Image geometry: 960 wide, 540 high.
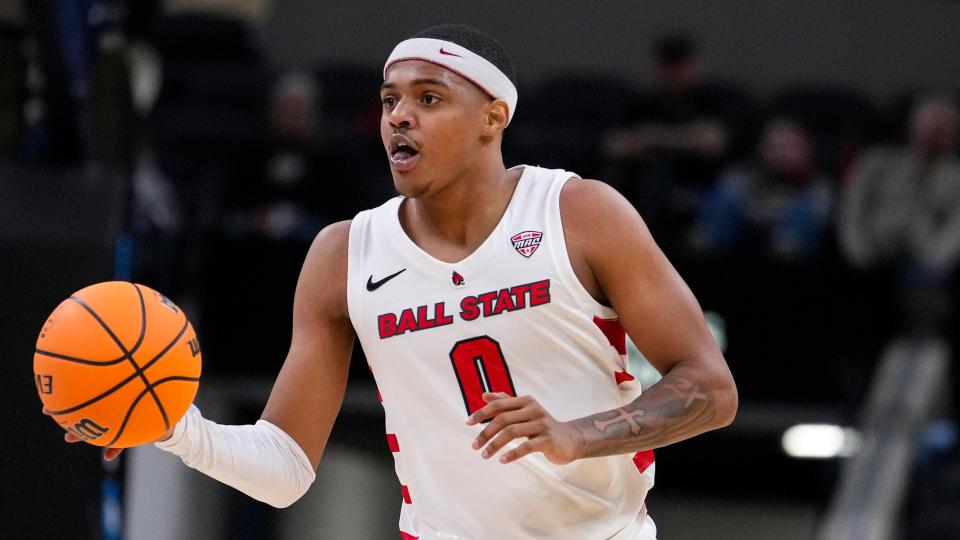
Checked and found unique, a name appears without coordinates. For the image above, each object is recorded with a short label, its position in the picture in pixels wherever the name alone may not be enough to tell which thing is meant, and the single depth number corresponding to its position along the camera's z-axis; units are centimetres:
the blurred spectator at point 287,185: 1978
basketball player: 842
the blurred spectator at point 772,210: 2006
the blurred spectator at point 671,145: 1991
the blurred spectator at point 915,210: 1981
